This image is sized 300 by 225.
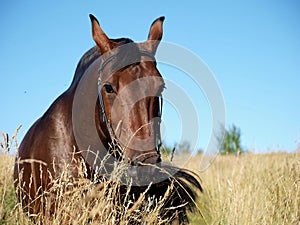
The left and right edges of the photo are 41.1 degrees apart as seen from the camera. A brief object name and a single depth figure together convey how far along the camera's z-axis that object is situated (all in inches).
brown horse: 127.3
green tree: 1203.1
